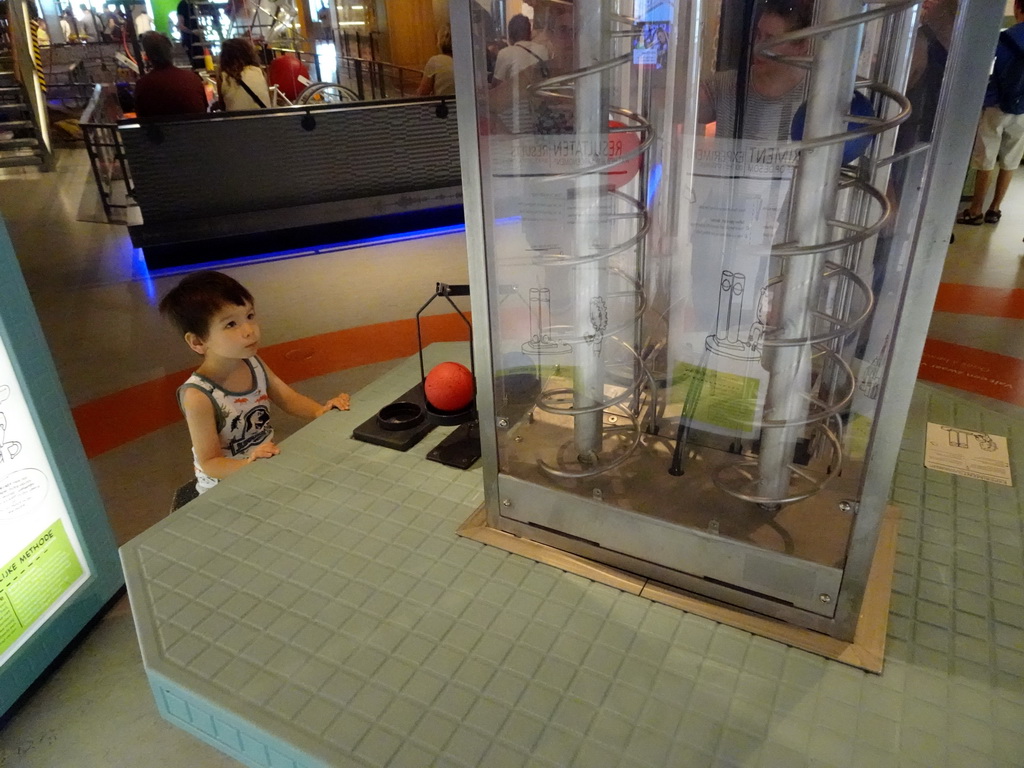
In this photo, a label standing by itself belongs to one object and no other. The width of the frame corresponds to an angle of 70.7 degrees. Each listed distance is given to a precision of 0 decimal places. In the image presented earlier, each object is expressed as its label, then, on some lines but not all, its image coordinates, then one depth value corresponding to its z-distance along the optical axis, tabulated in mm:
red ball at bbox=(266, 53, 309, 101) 4051
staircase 5297
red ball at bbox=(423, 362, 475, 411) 935
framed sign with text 851
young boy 1113
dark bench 2859
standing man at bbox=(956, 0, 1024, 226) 2771
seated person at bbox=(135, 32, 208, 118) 2875
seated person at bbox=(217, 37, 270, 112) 3306
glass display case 522
